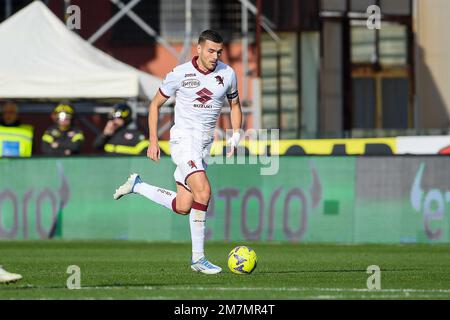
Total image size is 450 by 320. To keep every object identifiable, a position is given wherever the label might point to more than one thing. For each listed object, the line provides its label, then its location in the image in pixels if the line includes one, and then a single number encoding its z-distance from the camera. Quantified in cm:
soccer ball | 1348
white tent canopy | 2438
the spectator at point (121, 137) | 2270
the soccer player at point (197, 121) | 1380
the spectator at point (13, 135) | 2338
